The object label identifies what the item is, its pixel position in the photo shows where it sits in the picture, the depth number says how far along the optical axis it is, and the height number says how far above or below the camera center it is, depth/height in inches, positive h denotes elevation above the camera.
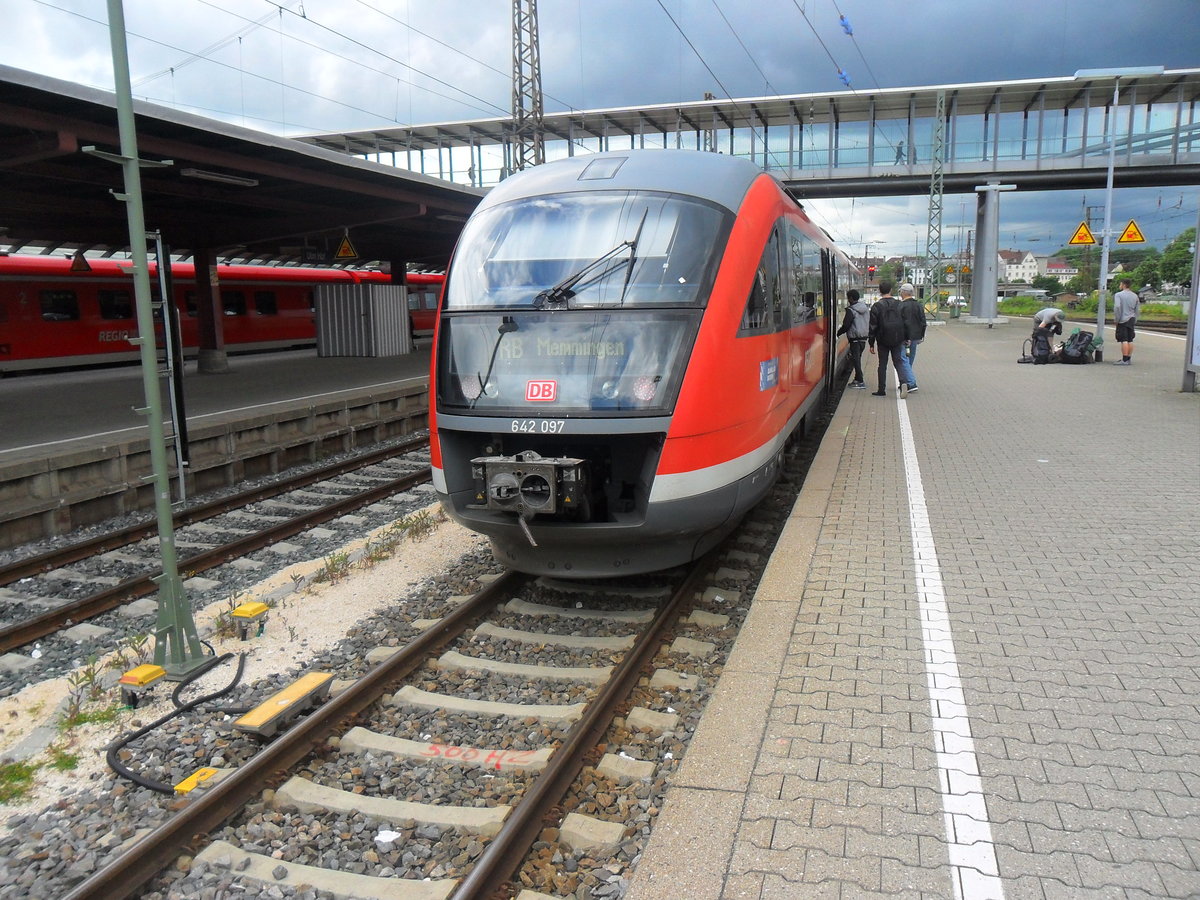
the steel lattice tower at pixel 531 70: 917.2 +263.3
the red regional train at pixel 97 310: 758.5 +17.6
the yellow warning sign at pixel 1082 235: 839.9 +73.6
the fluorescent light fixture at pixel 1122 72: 896.3 +249.2
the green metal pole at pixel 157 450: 190.4 -28.5
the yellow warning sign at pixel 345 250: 740.9 +63.2
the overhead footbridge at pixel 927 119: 1343.5 +326.6
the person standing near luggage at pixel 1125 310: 655.8 +0.5
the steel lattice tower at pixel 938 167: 1349.7 +232.8
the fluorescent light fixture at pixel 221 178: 474.7 +86.4
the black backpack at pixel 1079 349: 715.4 -30.7
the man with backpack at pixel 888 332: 529.3 -10.4
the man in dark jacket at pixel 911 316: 533.3 -1.1
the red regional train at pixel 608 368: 206.7 -11.9
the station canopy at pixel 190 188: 398.9 +92.8
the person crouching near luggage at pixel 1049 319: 708.0 -5.8
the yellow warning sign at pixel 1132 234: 749.9 +65.8
